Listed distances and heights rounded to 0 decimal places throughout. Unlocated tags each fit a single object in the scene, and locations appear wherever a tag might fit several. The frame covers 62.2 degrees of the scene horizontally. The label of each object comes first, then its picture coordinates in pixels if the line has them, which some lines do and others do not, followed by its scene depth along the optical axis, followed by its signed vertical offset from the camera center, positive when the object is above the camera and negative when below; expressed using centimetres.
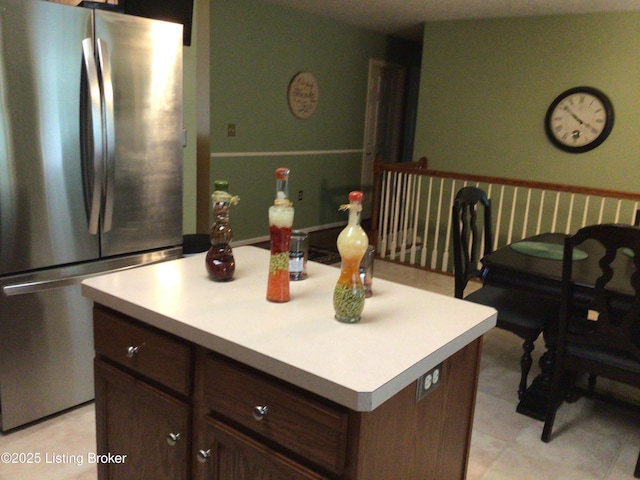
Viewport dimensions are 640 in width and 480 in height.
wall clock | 480 +32
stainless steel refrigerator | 203 -18
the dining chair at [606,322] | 196 -65
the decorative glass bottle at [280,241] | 132 -26
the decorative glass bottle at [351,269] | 121 -29
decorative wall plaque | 568 +47
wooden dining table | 220 -52
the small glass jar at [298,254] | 159 -35
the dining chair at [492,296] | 253 -77
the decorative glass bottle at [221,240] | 148 -30
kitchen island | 105 -53
